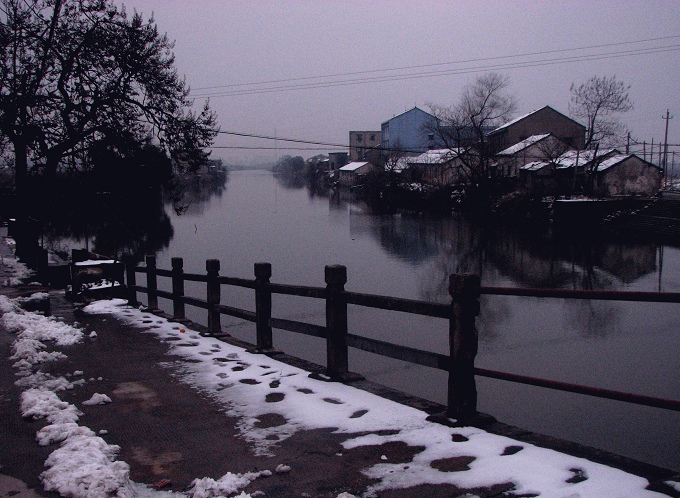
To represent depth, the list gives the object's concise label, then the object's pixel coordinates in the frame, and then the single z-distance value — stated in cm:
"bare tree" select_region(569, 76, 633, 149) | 5528
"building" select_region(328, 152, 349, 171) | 15475
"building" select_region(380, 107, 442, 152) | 9860
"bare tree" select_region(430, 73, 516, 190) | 5691
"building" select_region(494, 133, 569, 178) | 5847
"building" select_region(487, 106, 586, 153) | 6825
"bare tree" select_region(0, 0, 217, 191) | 1838
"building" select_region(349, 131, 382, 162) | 14062
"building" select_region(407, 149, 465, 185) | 6438
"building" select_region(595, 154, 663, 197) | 5341
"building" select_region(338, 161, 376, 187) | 10500
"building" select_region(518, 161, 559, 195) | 5342
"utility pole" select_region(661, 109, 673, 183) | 6500
